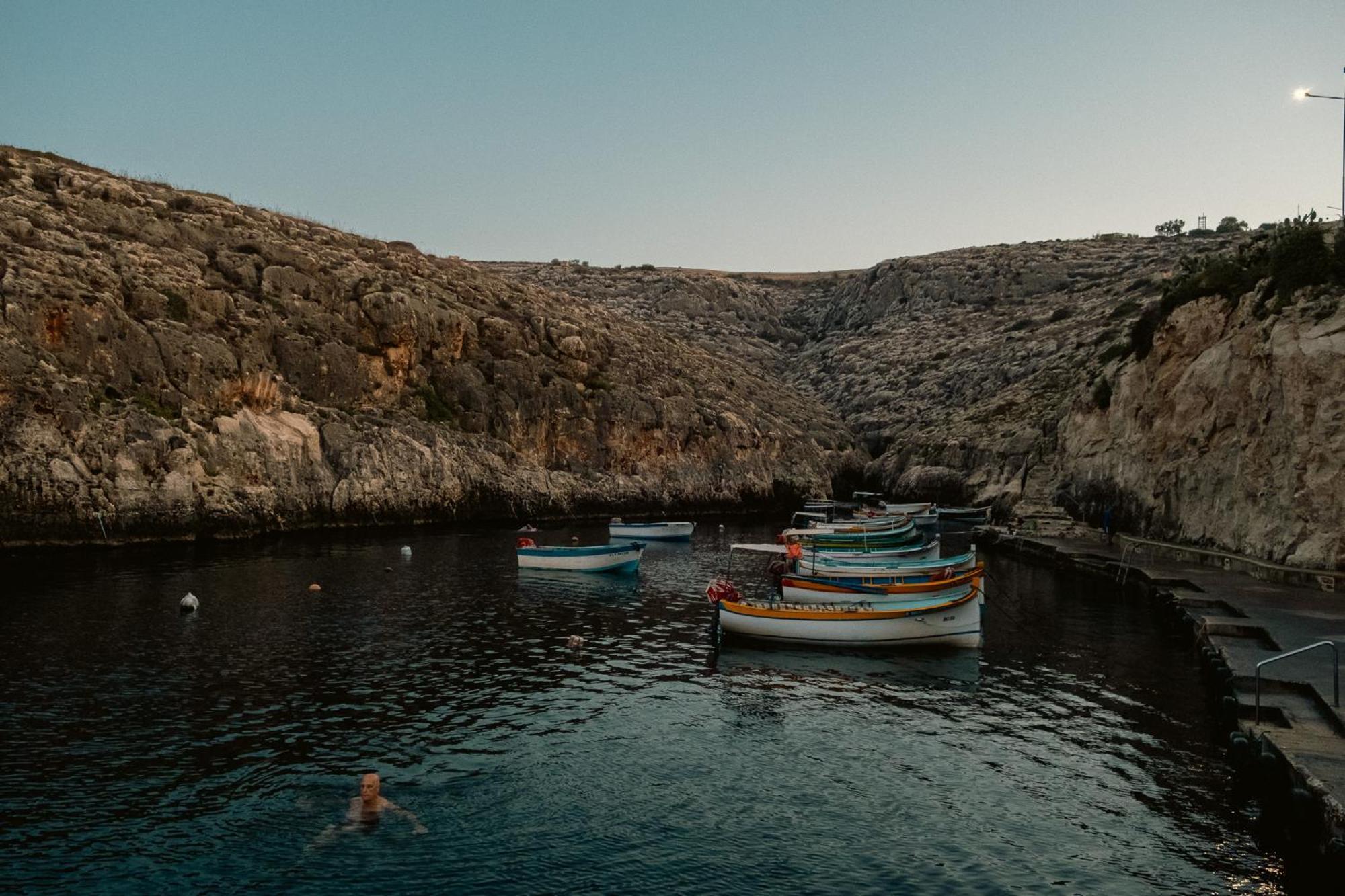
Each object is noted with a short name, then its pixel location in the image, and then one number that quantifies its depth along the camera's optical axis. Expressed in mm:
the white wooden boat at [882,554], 54219
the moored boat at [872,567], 44094
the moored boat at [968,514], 92312
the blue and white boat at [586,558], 57750
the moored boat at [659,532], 78625
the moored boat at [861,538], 64688
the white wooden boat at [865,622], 36969
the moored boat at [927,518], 85062
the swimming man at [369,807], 19469
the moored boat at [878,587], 38844
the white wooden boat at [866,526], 70562
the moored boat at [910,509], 90438
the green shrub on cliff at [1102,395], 73062
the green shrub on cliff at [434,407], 90688
